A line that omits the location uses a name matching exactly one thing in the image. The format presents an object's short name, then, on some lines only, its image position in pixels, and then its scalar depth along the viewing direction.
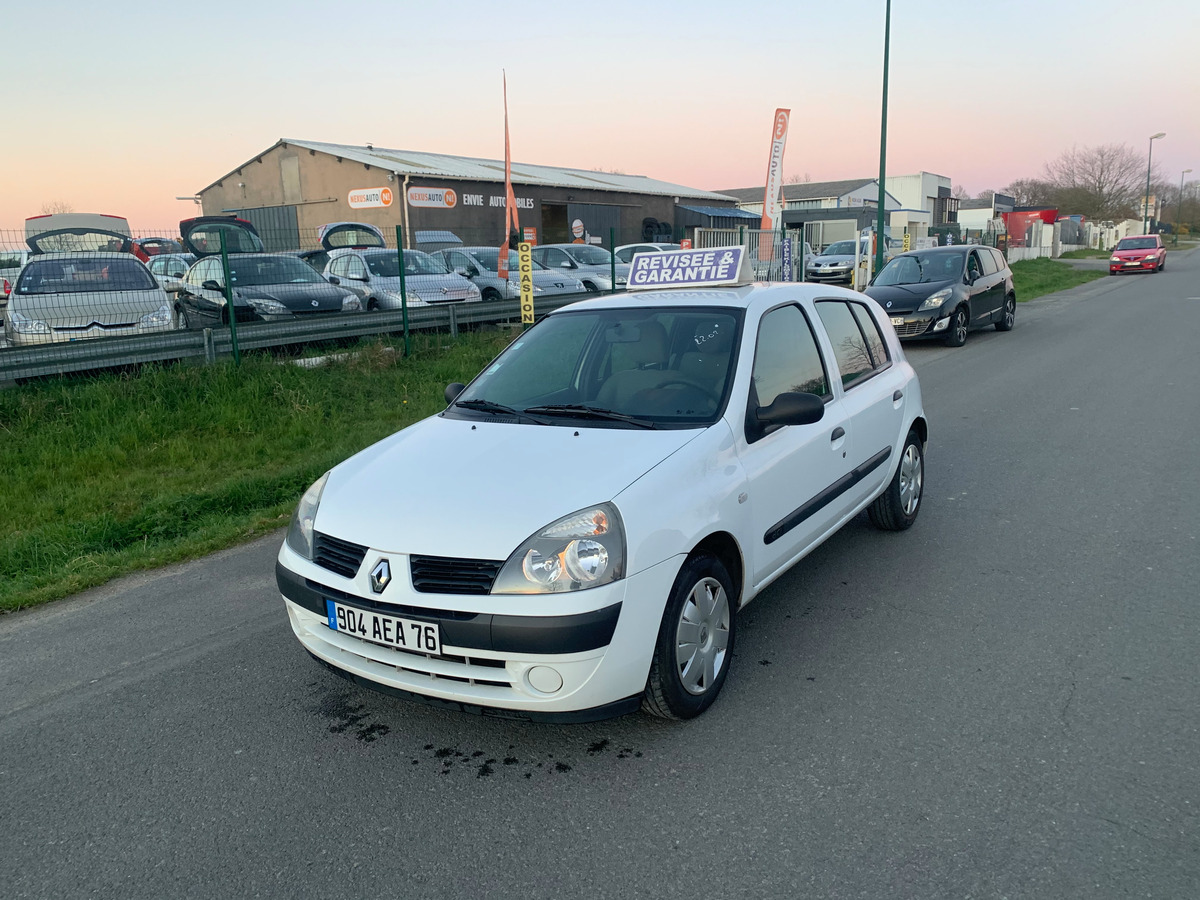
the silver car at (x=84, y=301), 9.69
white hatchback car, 2.89
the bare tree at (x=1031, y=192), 80.56
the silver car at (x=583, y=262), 18.33
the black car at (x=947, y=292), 14.27
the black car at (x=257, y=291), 11.27
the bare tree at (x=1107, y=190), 70.88
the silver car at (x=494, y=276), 16.12
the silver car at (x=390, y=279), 13.58
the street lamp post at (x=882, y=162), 20.09
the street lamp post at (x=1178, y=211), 87.75
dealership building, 32.81
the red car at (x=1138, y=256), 34.81
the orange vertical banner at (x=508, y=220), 12.92
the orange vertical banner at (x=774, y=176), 18.91
